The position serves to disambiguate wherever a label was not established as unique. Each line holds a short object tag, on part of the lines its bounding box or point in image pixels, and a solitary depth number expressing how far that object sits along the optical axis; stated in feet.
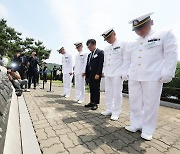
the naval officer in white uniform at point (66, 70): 17.54
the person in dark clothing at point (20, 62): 20.93
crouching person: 15.90
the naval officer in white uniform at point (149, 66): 6.43
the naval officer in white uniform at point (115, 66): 9.58
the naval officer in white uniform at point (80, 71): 14.98
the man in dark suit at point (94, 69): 11.78
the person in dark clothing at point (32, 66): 22.27
